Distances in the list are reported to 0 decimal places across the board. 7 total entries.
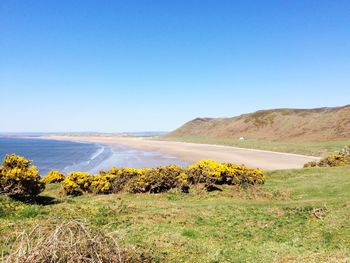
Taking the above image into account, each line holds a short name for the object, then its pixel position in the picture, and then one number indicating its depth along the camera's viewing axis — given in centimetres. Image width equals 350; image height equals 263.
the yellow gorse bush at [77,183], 2277
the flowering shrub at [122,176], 2395
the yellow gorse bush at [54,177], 2699
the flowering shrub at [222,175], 2470
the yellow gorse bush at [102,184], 2323
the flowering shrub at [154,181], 2347
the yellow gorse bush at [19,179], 1883
